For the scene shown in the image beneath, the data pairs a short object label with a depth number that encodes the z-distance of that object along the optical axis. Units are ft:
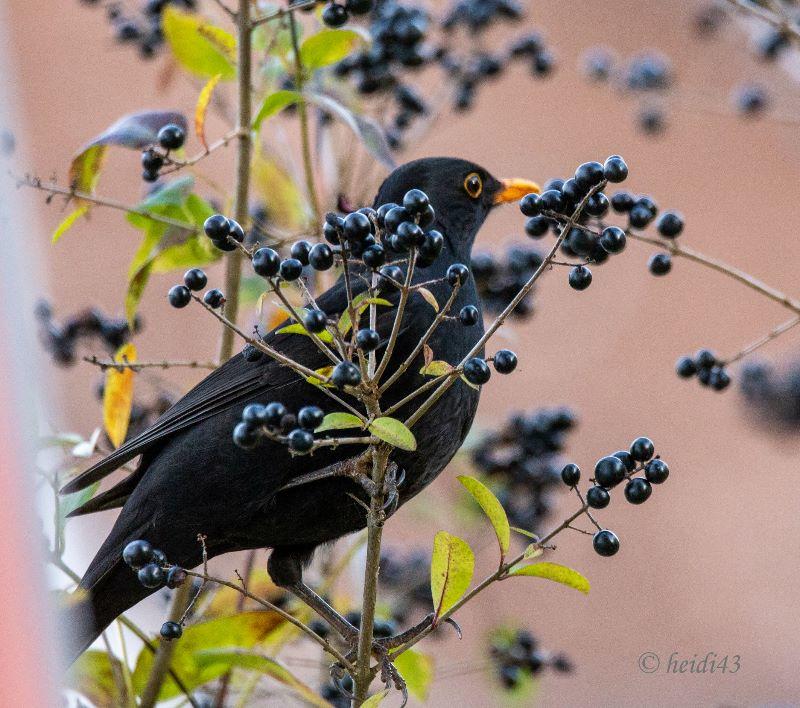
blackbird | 15.71
